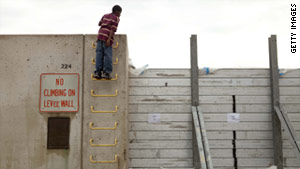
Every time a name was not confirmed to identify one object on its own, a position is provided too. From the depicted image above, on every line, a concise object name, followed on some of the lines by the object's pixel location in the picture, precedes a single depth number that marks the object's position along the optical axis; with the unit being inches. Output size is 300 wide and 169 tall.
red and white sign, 231.3
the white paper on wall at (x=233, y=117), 271.1
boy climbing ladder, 224.4
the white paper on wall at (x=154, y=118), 269.4
